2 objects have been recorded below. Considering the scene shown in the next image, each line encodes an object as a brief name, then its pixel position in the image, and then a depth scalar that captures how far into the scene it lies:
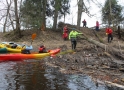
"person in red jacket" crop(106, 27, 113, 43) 23.85
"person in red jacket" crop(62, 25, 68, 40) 25.17
